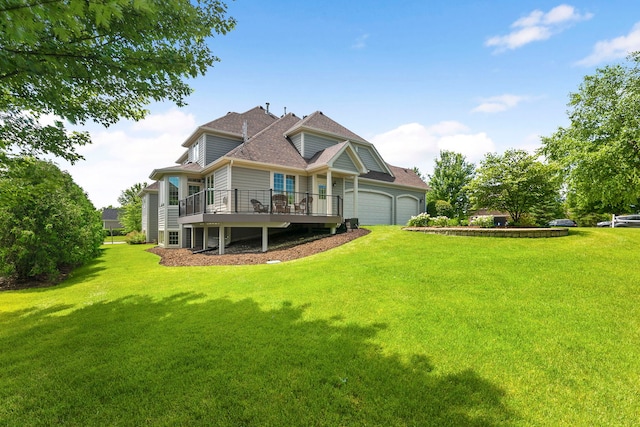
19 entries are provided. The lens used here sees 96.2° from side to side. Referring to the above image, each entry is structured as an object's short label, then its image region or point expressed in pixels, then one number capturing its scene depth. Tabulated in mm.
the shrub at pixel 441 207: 28062
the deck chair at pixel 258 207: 13588
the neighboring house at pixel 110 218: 57262
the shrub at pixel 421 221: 14078
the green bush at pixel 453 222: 20069
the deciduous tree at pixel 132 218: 31875
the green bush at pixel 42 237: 9359
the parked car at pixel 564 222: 30669
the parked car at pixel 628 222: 18702
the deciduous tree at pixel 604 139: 14012
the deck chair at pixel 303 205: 14596
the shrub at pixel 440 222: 13773
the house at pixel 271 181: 14086
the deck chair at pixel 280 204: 13898
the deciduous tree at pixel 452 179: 36062
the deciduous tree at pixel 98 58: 2607
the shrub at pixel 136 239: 24022
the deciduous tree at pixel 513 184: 12109
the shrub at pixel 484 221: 12516
